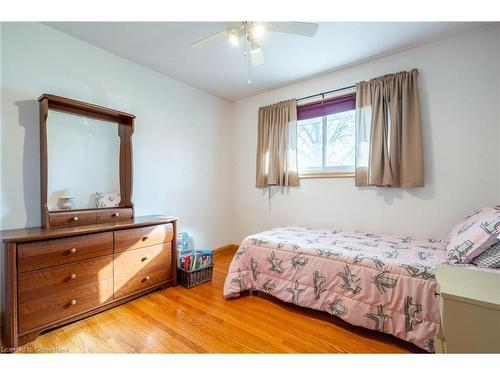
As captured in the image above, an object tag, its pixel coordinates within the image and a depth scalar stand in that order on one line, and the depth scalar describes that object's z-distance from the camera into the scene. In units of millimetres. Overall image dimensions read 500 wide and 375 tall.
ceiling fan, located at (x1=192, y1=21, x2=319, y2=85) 1485
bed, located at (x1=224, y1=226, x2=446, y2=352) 1391
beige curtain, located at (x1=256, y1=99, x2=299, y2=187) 3053
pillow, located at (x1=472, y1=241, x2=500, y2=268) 1292
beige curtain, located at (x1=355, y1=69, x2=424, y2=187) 2195
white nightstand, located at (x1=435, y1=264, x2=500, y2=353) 765
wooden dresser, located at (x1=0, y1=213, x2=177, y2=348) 1399
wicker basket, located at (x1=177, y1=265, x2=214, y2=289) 2307
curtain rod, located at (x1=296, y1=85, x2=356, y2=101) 2633
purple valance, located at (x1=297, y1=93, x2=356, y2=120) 2664
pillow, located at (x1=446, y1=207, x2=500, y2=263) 1364
